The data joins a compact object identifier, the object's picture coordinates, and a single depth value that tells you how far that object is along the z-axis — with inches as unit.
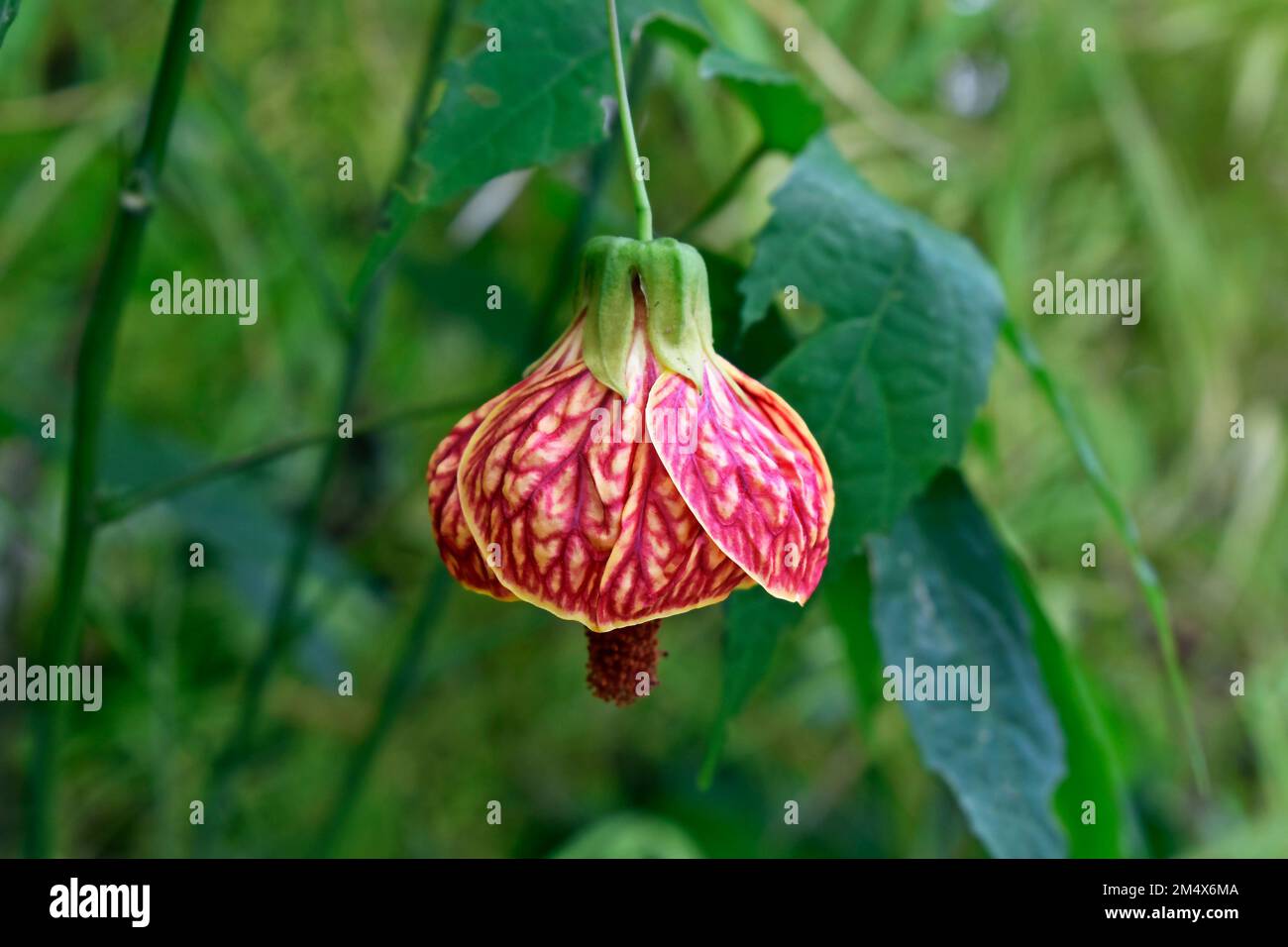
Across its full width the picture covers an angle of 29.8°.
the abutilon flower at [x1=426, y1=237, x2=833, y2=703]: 8.7
